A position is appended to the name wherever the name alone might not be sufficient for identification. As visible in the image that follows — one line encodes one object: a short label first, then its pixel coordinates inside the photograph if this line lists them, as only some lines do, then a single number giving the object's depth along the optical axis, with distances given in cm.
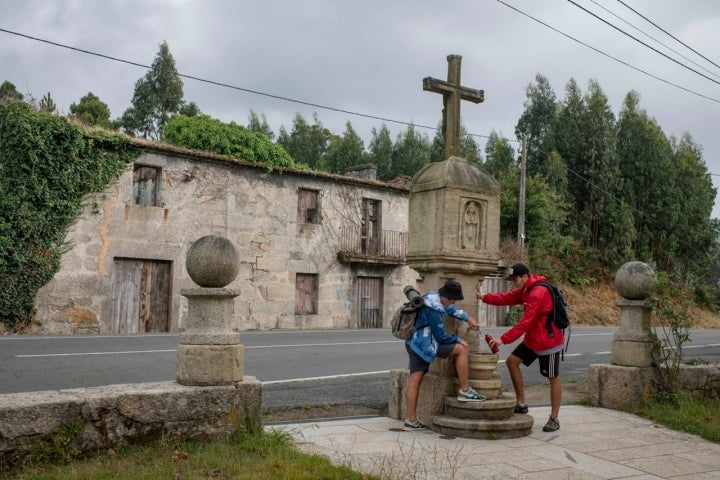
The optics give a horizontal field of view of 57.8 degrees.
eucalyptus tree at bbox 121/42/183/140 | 4434
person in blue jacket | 589
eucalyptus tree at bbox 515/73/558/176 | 3847
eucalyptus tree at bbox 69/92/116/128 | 4141
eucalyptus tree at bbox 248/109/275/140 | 5475
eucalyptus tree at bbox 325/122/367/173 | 4700
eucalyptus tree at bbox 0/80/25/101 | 3853
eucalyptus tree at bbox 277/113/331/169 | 5184
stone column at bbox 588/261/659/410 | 727
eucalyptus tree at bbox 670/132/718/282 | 3781
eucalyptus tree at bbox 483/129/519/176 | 4094
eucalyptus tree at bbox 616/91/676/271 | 3716
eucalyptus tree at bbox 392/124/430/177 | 4672
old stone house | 1922
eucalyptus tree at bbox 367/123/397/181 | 4803
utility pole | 2848
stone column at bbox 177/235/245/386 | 496
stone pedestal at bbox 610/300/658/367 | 731
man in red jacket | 618
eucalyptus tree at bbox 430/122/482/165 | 4434
